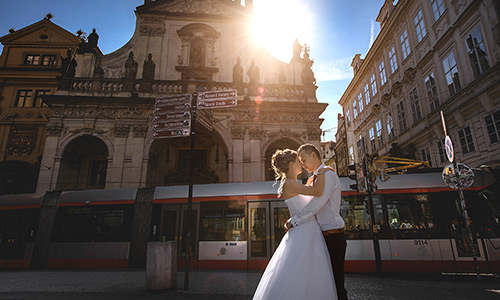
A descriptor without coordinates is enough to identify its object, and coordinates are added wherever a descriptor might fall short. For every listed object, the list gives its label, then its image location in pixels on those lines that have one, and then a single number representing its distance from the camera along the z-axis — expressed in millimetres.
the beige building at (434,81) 11422
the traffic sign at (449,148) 6965
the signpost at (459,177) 6969
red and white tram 8195
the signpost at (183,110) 6949
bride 2395
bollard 6234
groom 2574
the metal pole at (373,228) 7809
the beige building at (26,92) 19234
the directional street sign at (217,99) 7008
